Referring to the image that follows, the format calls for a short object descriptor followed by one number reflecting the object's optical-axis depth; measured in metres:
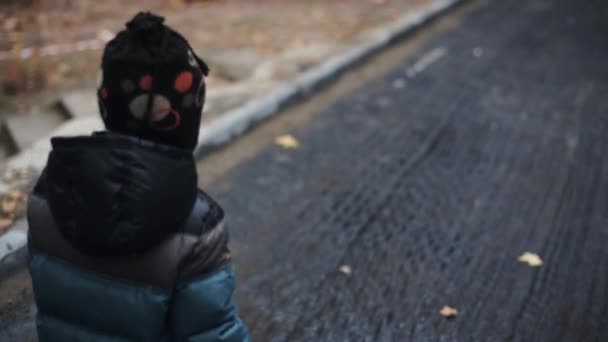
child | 1.56
